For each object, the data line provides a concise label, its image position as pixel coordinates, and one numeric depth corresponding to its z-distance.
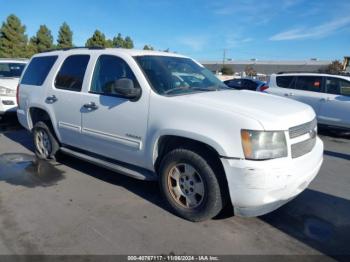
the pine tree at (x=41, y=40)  35.69
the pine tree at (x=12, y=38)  32.97
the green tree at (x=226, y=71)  56.84
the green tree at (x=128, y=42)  43.81
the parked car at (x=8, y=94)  8.23
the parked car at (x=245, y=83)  17.48
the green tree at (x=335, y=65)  47.91
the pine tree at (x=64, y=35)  37.44
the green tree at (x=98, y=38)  35.06
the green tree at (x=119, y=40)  41.10
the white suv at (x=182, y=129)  3.01
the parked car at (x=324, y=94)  8.41
